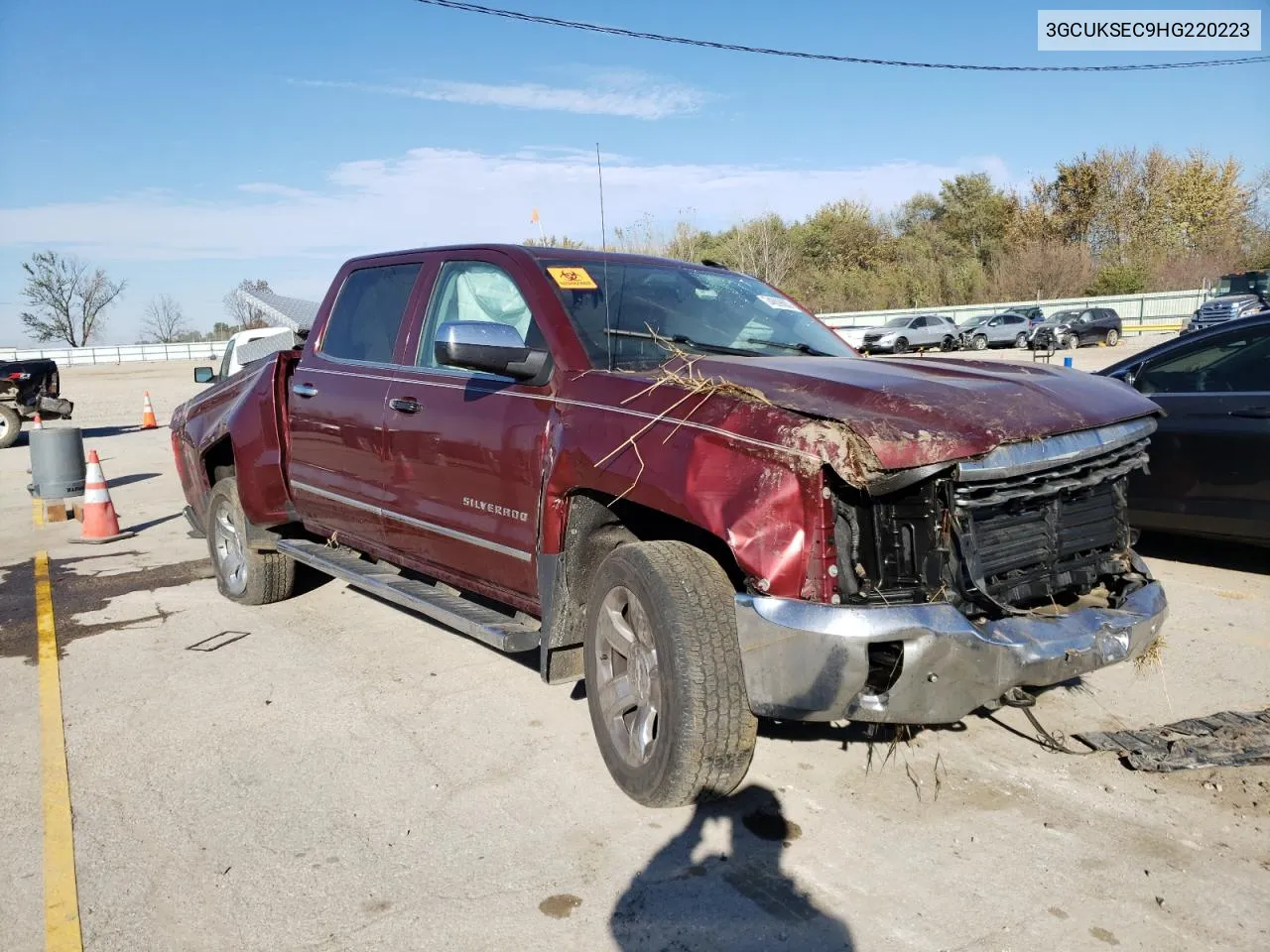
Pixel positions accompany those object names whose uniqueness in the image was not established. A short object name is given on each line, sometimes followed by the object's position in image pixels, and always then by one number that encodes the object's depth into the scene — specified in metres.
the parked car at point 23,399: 17.22
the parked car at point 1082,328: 36.19
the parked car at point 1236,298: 32.06
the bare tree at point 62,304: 77.00
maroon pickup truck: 2.92
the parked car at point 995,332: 38.22
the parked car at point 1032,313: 40.06
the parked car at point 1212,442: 5.84
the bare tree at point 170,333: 90.34
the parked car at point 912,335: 37.69
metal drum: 10.84
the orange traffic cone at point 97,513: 8.74
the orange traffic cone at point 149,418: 19.72
